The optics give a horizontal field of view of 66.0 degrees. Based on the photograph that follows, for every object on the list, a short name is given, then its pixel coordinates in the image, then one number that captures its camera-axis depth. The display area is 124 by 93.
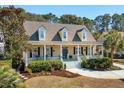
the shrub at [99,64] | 8.75
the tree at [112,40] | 9.61
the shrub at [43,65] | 7.97
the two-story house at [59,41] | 9.65
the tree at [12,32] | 7.80
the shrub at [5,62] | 6.92
